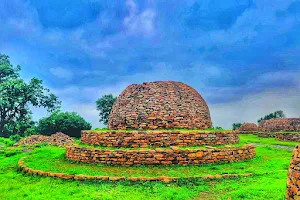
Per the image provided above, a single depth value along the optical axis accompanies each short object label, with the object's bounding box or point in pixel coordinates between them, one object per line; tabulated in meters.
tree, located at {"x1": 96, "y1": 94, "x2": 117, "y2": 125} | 23.41
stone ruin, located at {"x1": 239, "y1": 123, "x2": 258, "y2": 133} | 26.02
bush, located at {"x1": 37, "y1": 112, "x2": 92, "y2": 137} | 18.49
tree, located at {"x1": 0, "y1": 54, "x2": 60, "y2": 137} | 18.42
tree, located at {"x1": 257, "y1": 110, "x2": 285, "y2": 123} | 36.85
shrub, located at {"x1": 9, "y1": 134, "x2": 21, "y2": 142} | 17.68
